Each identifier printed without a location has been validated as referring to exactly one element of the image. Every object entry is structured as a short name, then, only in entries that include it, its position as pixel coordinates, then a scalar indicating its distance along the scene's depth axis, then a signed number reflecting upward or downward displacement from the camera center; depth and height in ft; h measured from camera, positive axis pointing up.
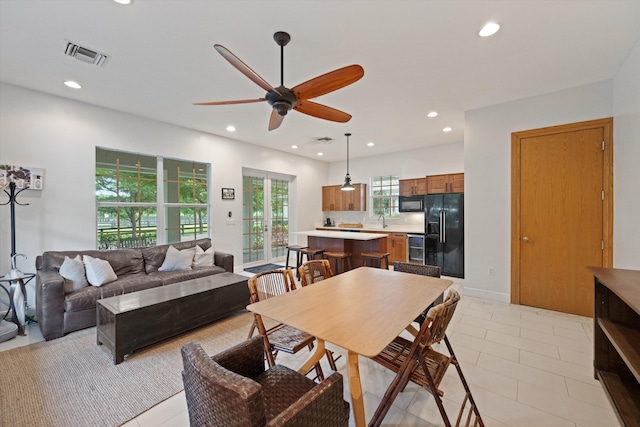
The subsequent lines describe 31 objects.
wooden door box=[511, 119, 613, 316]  10.36 -0.12
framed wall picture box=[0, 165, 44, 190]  9.88 +1.38
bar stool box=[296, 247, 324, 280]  15.77 -2.44
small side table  9.33 -3.08
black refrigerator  16.66 -1.36
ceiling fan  6.13 +3.11
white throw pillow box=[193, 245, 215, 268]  13.82 -2.41
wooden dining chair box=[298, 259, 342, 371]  6.94 -1.84
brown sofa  8.94 -2.83
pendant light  18.15 +1.77
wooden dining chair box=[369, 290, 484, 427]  4.53 -2.97
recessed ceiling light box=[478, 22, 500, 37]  7.06 +4.88
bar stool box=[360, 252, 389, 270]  14.78 -2.78
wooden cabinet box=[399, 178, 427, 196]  20.08 +1.87
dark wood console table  5.29 -2.82
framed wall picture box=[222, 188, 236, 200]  17.57 +1.21
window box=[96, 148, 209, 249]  13.26 +0.67
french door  20.08 -0.47
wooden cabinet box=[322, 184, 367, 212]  23.85 +1.16
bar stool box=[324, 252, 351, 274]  15.07 -2.81
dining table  4.09 -1.92
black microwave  20.15 +0.58
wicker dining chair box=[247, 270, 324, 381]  5.77 -2.72
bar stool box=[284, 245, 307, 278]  17.08 -2.49
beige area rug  5.73 -4.29
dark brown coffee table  7.80 -3.27
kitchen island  15.46 -1.94
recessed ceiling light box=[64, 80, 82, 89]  10.23 +4.96
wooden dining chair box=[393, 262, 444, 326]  8.50 -1.93
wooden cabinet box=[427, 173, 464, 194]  18.04 +1.90
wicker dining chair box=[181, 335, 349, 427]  2.97 -2.39
